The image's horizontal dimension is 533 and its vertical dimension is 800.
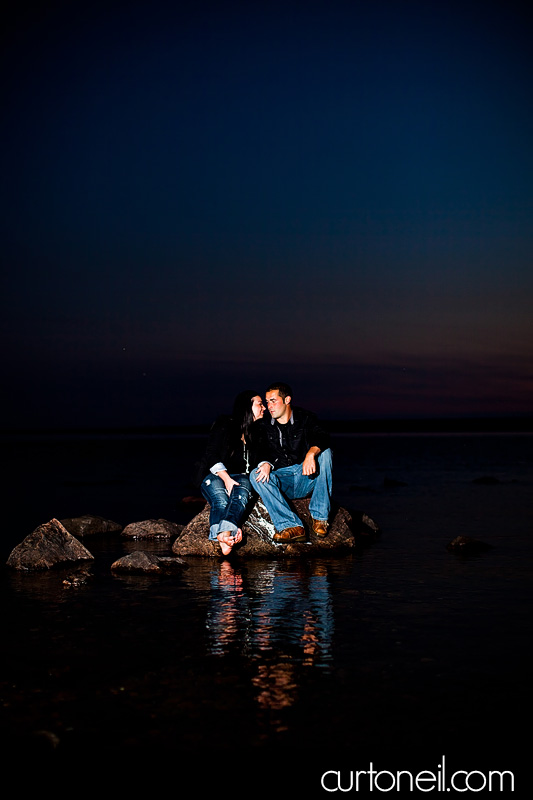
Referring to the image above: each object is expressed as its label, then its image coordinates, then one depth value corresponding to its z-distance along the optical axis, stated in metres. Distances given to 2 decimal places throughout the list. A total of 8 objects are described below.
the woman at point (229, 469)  11.12
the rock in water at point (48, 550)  10.80
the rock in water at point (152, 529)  14.16
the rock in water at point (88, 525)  14.69
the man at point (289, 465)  11.21
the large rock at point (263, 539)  11.64
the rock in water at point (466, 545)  11.81
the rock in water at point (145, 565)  10.31
